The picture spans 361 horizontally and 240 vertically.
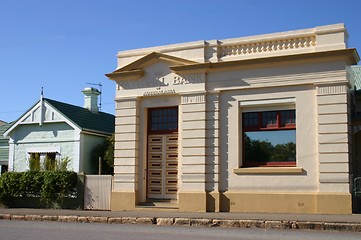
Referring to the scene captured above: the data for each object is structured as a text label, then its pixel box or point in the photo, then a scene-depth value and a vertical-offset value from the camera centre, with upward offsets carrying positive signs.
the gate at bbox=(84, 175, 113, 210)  18.83 -0.79
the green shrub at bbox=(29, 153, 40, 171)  21.08 +0.26
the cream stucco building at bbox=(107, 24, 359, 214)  15.33 +1.61
